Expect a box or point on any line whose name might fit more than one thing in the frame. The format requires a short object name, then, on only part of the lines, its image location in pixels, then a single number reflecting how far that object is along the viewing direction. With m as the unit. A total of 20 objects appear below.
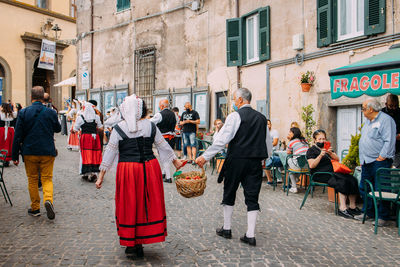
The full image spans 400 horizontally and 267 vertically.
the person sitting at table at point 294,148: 8.05
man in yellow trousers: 5.84
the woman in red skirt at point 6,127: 11.12
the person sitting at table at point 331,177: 6.41
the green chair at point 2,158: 6.61
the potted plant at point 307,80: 10.80
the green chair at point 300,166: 7.67
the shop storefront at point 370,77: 5.75
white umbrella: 24.58
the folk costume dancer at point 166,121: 9.92
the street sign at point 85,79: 20.70
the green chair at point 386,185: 5.39
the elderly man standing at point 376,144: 5.70
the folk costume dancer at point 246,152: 4.78
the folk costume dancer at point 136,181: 4.23
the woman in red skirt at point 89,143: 8.93
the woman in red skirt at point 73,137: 10.28
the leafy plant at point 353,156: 7.03
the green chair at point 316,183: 6.55
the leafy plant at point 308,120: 10.76
